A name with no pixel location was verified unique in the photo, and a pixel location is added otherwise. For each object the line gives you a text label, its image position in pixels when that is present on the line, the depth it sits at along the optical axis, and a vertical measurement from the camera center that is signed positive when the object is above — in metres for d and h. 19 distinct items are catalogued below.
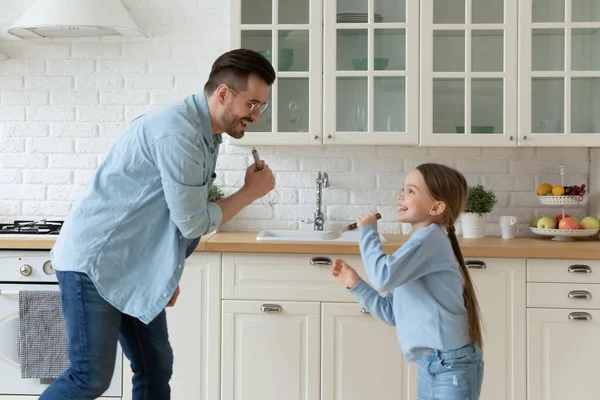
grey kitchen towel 3.01 -0.54
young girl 2.04 -0.24
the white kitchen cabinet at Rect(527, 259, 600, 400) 2.90 -0.47
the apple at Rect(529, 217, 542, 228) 3.36 -0.09
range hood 3.20 +0.79
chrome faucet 3.49 -0.02
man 2.10 -0.06
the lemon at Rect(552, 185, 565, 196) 3.33 +0.06
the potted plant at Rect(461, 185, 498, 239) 3.34 -0.04
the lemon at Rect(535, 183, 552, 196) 3.37 +0.06
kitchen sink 3.37 -0.15
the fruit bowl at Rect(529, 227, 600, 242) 3.20 -0.13
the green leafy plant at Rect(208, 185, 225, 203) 3.42 +0.03
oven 3.05 -0.33
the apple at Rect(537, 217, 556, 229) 3.28 -0.09
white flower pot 3.34 -0.10
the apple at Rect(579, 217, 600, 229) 3.24 -0.09
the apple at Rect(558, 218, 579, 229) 3.22 -0.09
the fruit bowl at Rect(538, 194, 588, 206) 3.31 +0.01
